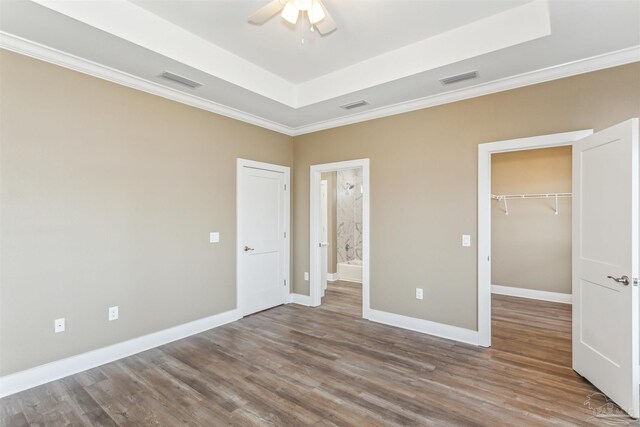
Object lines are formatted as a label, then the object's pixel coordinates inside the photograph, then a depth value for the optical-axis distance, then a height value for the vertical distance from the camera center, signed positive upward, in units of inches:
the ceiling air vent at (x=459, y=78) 123.2 +54.6
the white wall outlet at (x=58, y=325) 107.3 -39.1
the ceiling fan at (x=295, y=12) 86.0 +56.4
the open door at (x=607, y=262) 84.7 -15.1
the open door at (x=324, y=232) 206.4 -14.4
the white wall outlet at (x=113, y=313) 120.3 -39.0
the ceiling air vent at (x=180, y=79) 123.0 +54.7
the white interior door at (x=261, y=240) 171.2 -16.2
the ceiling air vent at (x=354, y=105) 153.3 +54.3
